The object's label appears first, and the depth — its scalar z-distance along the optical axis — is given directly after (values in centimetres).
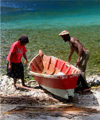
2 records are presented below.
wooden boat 1428
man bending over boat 1531
